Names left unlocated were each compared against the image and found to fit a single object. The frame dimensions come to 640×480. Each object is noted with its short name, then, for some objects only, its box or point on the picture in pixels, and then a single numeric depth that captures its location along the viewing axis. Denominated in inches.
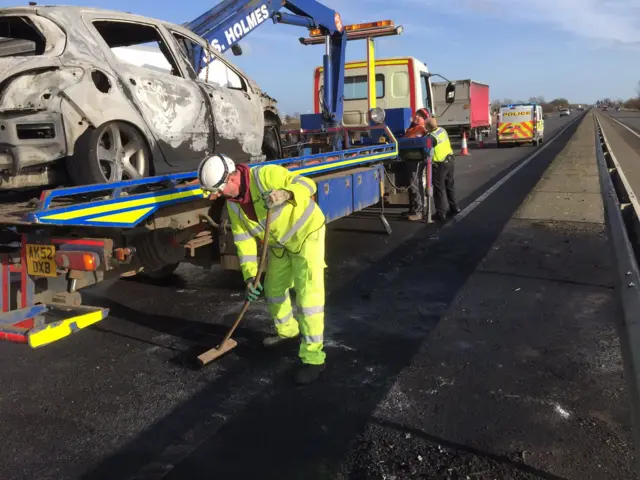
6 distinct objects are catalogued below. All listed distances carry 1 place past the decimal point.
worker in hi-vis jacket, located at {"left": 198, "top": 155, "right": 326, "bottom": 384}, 145.9
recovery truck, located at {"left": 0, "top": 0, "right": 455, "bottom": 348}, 136.7
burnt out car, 148.3
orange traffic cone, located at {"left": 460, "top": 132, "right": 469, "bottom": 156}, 957.6
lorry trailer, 1015.6
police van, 1068.5
